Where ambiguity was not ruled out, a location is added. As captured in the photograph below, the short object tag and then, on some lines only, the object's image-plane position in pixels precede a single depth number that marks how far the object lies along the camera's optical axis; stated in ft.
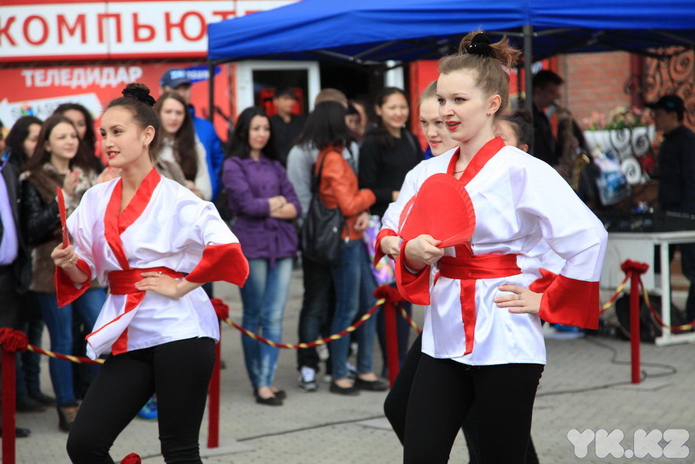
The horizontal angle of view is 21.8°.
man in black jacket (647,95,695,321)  52.40
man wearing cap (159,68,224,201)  46.26
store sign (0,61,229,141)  83.17
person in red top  40.06
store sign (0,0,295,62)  83.94
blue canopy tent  40.54
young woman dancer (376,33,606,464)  19.33
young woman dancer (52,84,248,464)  22.17
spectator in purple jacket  39.45
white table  48.86
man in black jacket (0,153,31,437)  35.10
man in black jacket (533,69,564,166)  51.87
